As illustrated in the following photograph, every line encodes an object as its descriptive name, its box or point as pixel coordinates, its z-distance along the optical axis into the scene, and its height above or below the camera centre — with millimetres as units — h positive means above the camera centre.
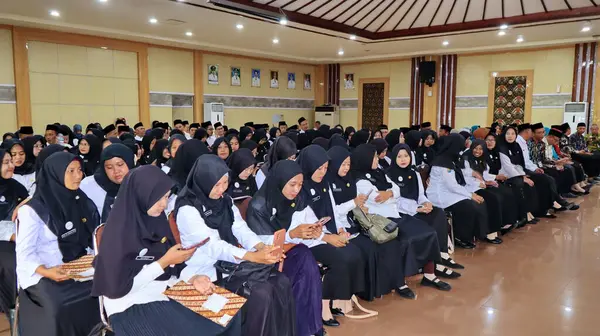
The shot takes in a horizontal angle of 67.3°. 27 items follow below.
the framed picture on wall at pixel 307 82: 16359 +1389
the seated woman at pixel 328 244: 3346 -944
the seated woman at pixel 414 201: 4484 -809
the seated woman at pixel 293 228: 2941 -741
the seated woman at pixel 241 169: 4508 -486
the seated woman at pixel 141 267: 2115 -709
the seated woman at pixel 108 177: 3500 -452
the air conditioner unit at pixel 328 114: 16016 +228
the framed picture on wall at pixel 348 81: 16203 +1400
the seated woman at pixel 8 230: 2953 -796
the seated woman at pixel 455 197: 5137 -872
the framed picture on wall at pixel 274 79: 15148 +1368
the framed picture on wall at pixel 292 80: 15750 +1399
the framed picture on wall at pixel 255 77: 14516 +1372
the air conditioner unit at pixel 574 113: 11836 +222
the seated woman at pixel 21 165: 4430 -483
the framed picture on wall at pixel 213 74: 13231 +1355
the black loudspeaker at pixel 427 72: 13953 +1507
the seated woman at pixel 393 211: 3998 -845
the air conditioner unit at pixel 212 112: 13000 +231
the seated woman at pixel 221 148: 5578 -346
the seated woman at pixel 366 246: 3600 -1017
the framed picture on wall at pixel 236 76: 13834 +1343
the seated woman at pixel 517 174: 6141 -740
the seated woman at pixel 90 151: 5348 -375
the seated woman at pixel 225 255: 2496 -774
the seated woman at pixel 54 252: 2385 -764
